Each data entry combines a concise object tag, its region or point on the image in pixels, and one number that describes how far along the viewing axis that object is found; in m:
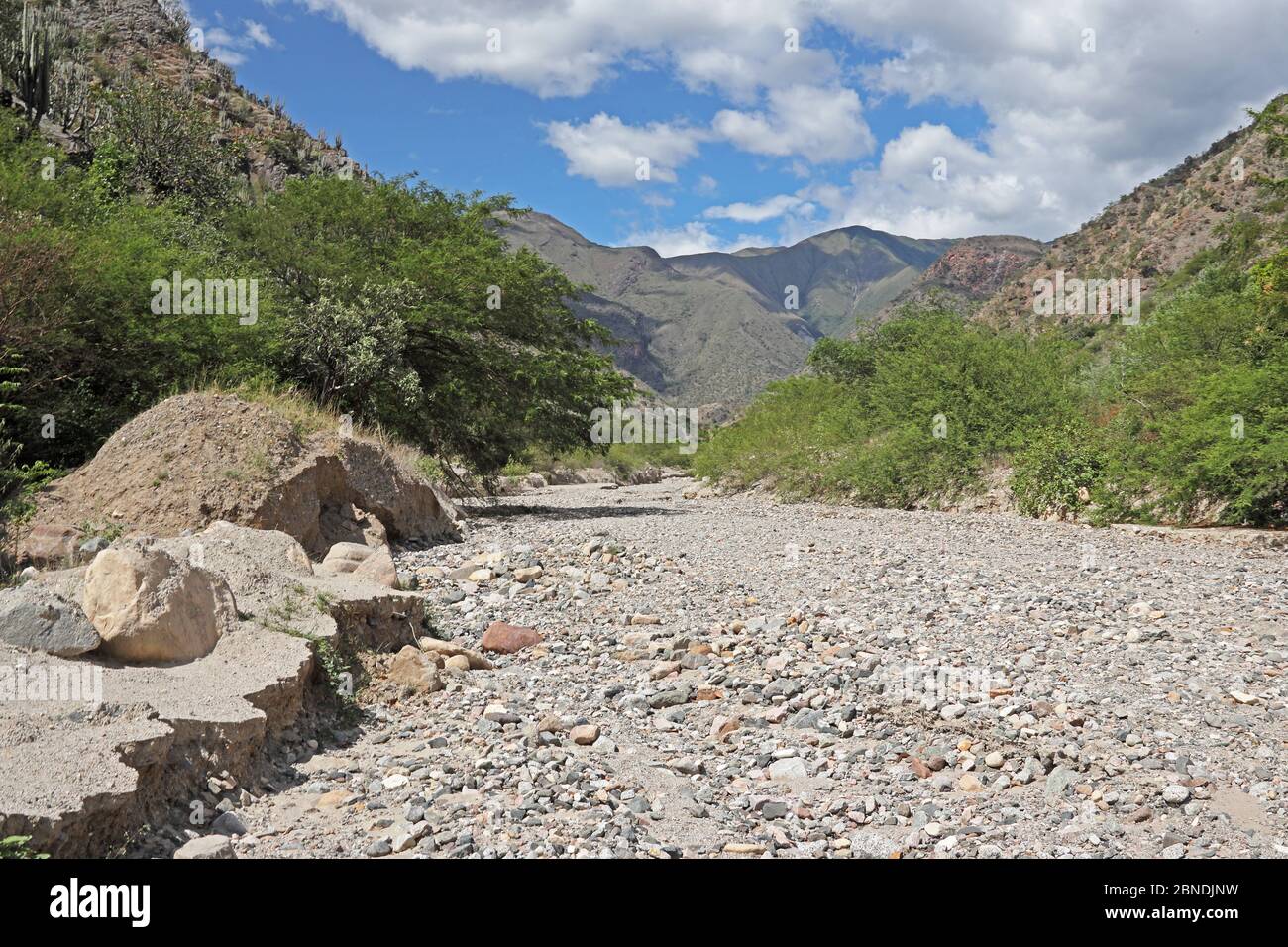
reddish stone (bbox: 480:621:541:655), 7.71
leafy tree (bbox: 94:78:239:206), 28.48
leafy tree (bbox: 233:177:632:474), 17.05
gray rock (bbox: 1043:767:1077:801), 4.70
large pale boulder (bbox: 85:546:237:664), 5.07
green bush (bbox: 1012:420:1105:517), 17.67
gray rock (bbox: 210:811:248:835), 4.18
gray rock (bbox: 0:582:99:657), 4.70
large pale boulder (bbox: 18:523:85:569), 7.27
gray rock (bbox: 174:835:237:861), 3.73
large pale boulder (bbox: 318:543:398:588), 8.20
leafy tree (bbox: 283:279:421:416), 15.38
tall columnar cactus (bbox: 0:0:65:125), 27.69
